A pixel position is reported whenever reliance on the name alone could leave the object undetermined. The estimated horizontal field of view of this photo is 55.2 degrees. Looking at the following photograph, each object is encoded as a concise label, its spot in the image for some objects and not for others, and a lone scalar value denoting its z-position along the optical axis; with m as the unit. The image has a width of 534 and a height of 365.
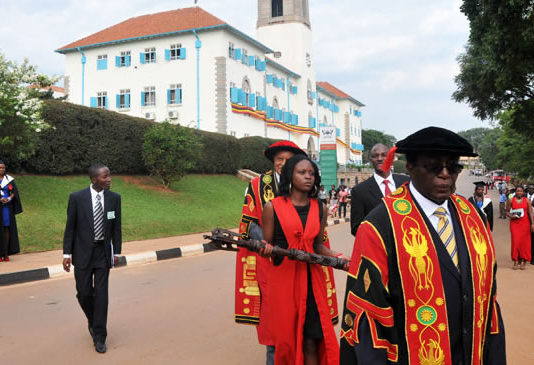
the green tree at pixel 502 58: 10.87
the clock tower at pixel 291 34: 49.94
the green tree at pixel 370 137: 96.75
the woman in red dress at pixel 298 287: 3.50
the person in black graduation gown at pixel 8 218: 10.05
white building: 37.47
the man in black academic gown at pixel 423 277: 1.99
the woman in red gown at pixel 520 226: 9.74
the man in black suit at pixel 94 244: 4.99
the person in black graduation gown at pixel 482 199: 9.37
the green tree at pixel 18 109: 12.45
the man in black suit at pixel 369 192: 4.48
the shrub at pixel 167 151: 22.86
